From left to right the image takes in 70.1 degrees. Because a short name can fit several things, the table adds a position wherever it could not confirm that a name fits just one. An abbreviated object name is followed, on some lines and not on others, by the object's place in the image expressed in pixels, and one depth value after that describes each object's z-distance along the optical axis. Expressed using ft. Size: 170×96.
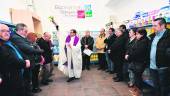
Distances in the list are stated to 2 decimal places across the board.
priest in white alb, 10.10
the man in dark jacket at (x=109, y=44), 11.58
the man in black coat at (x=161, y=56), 6.04
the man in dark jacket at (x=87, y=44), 13.15
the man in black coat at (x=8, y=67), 4.77
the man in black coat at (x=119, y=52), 9.60
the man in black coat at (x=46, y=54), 9.10
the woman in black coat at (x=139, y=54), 7.27
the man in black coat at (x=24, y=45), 6.20
